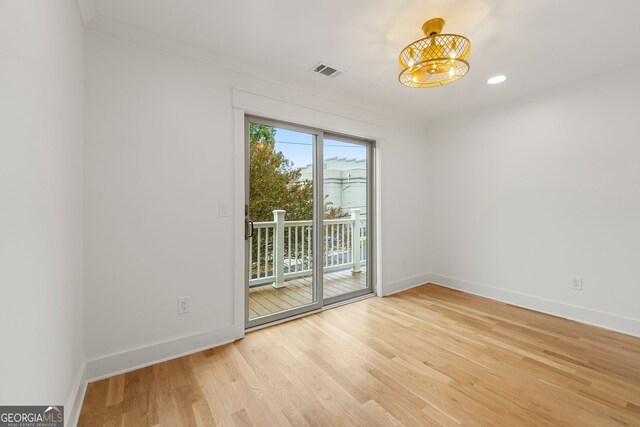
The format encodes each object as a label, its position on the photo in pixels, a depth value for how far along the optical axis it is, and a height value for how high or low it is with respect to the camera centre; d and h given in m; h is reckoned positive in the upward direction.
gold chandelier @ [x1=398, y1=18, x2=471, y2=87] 1.75 +1.07
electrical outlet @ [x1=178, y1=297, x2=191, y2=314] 2.11 -0.74
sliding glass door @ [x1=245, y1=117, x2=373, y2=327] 2.69 -0.03
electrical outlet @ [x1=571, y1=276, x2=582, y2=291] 2.74 -0.75
